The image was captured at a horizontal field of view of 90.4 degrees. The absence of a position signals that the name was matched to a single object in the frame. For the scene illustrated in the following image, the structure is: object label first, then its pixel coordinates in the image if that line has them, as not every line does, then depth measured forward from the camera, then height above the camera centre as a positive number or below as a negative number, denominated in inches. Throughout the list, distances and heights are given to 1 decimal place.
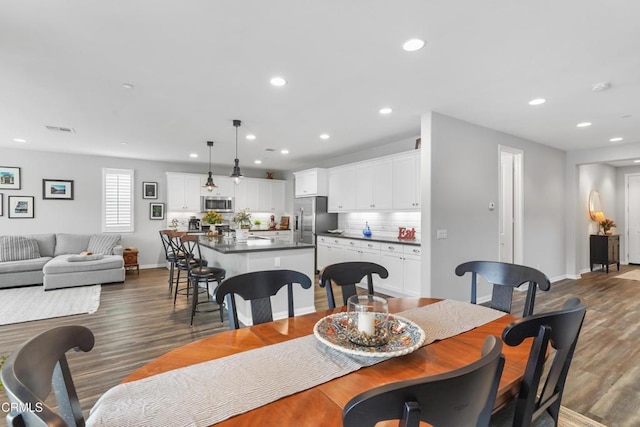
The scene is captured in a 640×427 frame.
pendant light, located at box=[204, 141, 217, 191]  226.5 +23.0
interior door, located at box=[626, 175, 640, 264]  323.3 -3.3
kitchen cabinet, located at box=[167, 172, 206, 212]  309.3 +24.4
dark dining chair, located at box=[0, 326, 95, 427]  22.9 -15.1
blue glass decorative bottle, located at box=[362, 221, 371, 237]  246.6 -12.1
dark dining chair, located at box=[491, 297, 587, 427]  41.7 -17.9
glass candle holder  52.8 -17.7
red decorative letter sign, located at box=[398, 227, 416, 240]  221.1 -12.6
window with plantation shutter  288.4 +15.0
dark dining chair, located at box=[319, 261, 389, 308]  82.6 -16.0
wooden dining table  37.1 -23.0
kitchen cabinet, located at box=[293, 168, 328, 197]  279.3 +30.1
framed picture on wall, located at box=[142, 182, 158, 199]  304.5 +25.3
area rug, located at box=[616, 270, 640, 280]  262.2 -51.3
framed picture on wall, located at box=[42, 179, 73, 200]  266.8 +23.5
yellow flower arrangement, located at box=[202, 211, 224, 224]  215.2 -1.4
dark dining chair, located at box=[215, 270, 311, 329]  68.3 -16.4
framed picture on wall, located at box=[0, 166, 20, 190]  252.5 +31.1
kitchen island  151.3 -23.1
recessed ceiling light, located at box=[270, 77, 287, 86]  120.9 +52.4
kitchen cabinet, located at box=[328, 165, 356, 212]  251.9 +22.0
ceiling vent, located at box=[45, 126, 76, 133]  189.2 +53.3
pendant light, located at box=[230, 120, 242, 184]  187.4 +25.2
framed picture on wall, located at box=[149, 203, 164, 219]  307.0 +5.5
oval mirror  284.6 +10.5
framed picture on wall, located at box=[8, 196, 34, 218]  256.4 +8.6
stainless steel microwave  326.6 +13.4
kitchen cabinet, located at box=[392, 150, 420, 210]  197.9 +22.3
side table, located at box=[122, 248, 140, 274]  273.6 -36.4
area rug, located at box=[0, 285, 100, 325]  164.4 -50.3
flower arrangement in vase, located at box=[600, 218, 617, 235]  291.6 -9.3
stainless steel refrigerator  280.4 -2.1
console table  280.4 -31.6
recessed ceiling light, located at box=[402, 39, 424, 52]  93.9 +51.6
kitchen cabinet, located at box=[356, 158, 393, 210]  217.9 +22.5
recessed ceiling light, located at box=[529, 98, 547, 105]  140.2 +51.2
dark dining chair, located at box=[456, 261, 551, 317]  81.4 -16.9
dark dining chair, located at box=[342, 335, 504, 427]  24.5 -14.9
